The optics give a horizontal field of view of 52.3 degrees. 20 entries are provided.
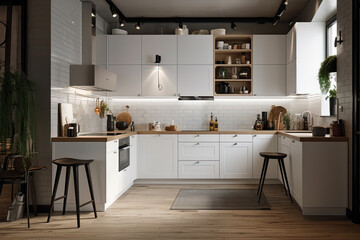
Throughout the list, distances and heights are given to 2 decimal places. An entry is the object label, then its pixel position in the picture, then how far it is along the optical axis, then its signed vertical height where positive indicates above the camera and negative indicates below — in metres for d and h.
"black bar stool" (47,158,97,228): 3.93 -0.60
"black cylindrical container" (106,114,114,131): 6.34 -0.05
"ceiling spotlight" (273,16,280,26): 6.14 +1.70
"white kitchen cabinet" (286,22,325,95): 5.89 +1.04
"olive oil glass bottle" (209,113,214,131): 6.51 -0.08
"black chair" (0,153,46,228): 3.91 -0.58
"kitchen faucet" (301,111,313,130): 6.18 +0.02
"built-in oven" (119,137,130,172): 5.17 -0.48
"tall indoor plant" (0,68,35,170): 3.79 +0.08
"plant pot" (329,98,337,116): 5.10 +0.19
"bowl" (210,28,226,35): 6.61 +1.61
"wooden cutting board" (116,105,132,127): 6.85 +0.05
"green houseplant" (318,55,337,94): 4.54 +0.61
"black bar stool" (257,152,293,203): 4.82 -0.48
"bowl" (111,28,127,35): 6.64 +1.61
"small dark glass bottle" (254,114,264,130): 6.52 -0.08
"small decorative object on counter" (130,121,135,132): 6.73 -0.13
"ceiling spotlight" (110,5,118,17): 5.70 +1.73
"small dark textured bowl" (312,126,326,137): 4.34 -0.13
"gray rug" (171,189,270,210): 4.64 -1.10
